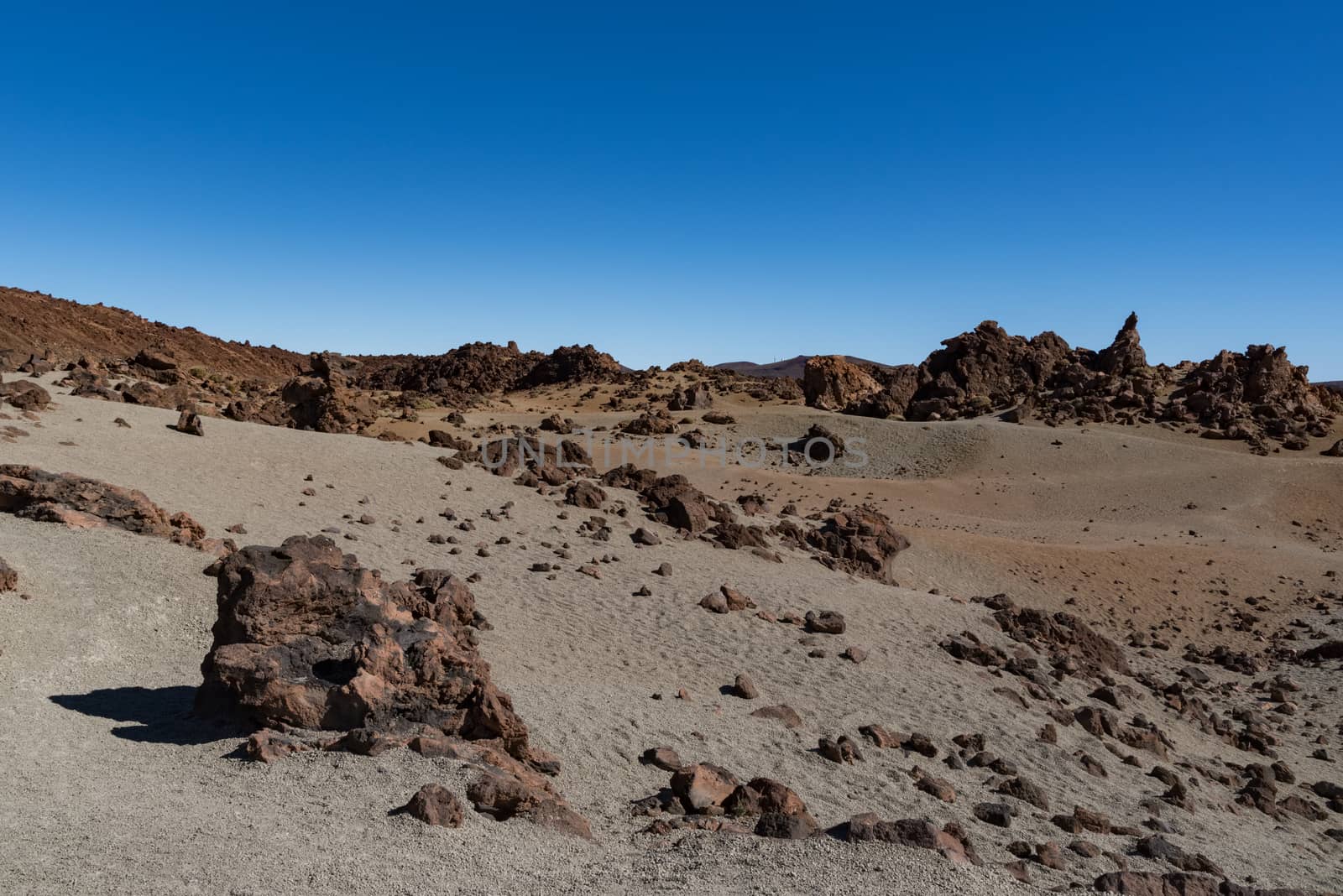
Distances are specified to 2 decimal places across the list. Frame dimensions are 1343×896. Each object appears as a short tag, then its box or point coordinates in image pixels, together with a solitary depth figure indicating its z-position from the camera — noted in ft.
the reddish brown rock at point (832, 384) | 141.08
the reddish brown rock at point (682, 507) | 61.36
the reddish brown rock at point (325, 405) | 80.02
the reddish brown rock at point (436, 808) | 19.35
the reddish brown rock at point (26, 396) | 59.98
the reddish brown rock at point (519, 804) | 20.54
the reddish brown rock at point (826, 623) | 43.68
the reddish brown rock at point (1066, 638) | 49.21
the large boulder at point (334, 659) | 23.49
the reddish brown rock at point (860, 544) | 61.21
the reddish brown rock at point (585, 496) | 62.54
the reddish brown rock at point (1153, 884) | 21.25
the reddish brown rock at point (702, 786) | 23.62
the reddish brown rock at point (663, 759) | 26.55
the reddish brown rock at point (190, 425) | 63.82
